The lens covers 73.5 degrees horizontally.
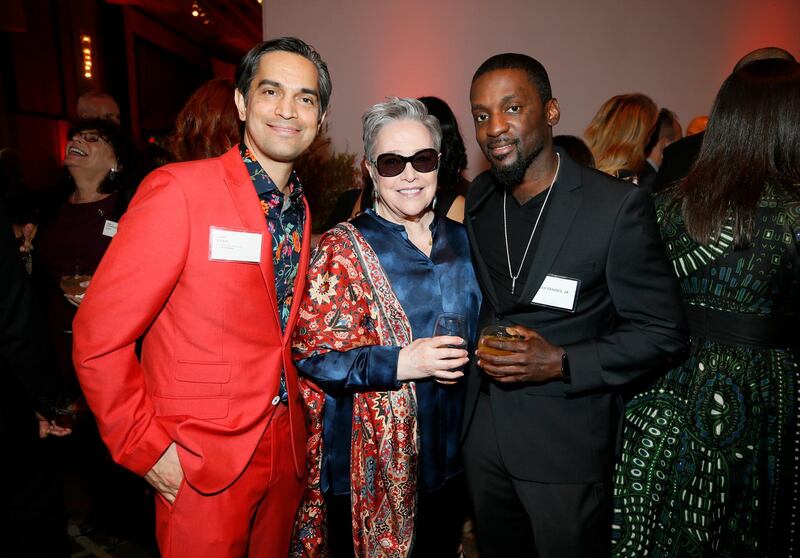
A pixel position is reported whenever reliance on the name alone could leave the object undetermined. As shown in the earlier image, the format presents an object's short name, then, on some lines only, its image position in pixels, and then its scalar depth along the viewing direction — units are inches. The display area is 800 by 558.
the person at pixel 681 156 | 113.3
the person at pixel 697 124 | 206.3
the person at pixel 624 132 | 142.9
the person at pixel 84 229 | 112.3
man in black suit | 63.0
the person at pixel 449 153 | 112.4
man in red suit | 54.2
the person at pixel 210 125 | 96.4
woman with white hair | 68.3
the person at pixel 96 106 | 171.0
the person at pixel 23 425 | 74.4
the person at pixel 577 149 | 121.6
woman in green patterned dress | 66.1
